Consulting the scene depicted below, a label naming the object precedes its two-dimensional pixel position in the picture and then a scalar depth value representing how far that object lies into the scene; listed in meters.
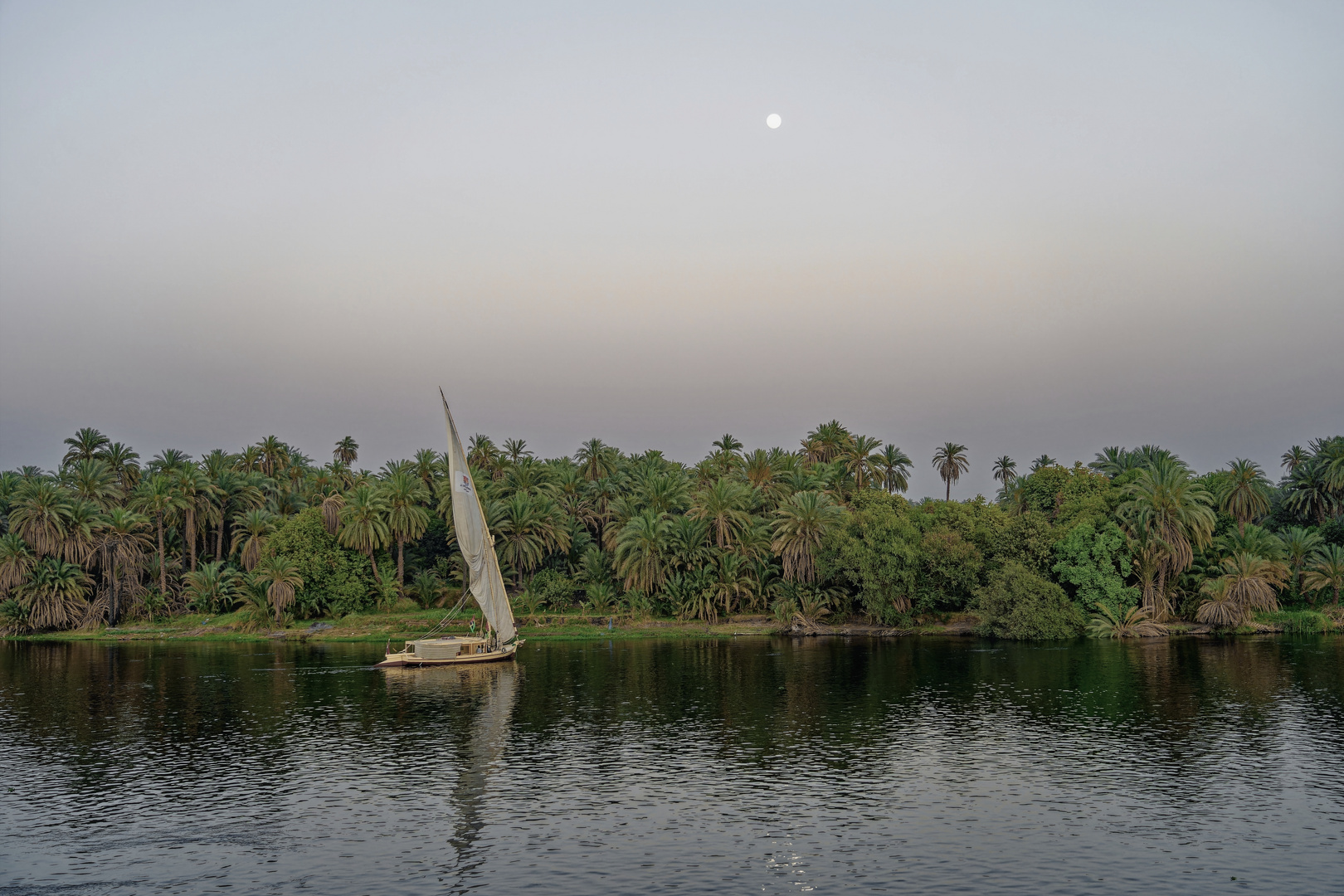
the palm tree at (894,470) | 144.62
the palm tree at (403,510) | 119.80
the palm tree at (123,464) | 133.75
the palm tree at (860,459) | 136.75
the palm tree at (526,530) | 118.62
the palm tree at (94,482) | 123.94
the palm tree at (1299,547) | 104.19
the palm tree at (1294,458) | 127.31
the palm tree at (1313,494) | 113.31
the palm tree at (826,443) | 144.25
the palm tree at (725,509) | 113.44
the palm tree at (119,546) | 119.94
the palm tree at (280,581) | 114.94
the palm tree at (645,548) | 112.56
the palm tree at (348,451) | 169.12
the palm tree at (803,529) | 108.81
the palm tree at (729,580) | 111.69
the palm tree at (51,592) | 117.68
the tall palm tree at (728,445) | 150.00
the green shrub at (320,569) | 117.62
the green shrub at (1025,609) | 100.31
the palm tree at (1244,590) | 98.56
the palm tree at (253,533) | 122.69
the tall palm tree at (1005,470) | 176.12
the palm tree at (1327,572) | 101.94
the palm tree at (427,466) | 138.88
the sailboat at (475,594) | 86.81
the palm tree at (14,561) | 116.06
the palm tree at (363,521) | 117.56
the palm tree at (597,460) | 150.00
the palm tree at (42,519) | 115.69
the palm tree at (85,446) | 133.00
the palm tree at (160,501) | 123.19
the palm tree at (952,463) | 164.00
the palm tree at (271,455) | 153.38
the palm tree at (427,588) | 122.94
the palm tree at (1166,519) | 99.25
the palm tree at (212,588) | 122.00
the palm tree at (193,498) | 125.00
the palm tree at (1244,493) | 108.06
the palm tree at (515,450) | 153.25
